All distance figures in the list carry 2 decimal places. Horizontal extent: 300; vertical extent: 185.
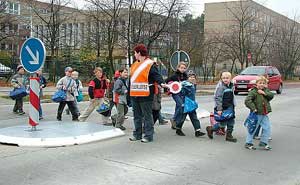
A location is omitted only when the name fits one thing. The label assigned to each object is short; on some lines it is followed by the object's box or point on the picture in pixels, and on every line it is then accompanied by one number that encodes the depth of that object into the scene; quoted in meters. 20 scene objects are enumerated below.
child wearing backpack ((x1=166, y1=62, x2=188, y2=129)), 9.13
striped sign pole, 8.51
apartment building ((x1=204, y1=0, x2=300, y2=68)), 43.22
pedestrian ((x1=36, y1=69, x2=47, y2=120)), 12.27
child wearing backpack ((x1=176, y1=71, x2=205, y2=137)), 8.91
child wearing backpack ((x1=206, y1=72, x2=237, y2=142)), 8.45
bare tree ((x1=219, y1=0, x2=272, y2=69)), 42.41
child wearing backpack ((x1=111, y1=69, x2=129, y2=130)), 9.80
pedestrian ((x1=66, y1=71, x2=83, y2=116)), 11.42
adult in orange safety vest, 8.10
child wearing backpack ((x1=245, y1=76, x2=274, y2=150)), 7.78
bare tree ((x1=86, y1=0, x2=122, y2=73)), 28.38
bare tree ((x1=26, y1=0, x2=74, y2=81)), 37.78
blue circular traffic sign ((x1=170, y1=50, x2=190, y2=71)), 15.34
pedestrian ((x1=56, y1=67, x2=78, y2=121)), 11.05
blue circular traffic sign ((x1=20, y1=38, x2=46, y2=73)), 8.37
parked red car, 23.98
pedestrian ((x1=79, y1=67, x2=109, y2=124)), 10.53
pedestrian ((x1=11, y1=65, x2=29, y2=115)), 12.90
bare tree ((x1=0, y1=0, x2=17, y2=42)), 33.38
